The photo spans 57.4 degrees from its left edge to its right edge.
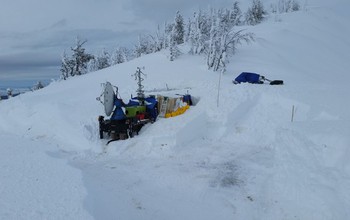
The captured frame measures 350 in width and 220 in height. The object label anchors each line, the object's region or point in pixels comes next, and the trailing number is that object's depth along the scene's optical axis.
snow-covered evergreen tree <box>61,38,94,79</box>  43.88
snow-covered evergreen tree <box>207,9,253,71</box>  24.53
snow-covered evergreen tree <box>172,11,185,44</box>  53.43
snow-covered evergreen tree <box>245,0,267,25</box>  55.97
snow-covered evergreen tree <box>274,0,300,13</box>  73.89
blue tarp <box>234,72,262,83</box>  19.24
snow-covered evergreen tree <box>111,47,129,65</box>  60.75
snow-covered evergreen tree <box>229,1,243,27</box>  53.06
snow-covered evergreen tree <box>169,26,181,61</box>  31.08
